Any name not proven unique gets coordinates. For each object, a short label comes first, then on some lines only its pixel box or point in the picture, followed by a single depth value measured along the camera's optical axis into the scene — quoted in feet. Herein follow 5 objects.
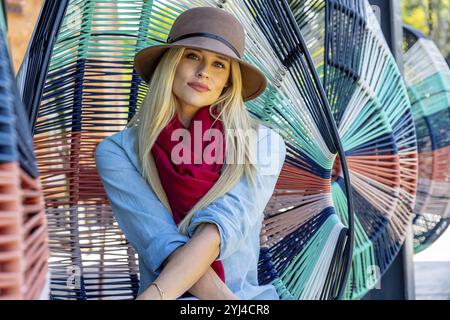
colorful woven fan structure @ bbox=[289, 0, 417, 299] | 10.89
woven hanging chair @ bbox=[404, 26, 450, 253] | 14.44
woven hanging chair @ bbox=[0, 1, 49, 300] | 4.14
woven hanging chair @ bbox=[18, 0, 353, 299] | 9.05
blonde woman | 6.86
